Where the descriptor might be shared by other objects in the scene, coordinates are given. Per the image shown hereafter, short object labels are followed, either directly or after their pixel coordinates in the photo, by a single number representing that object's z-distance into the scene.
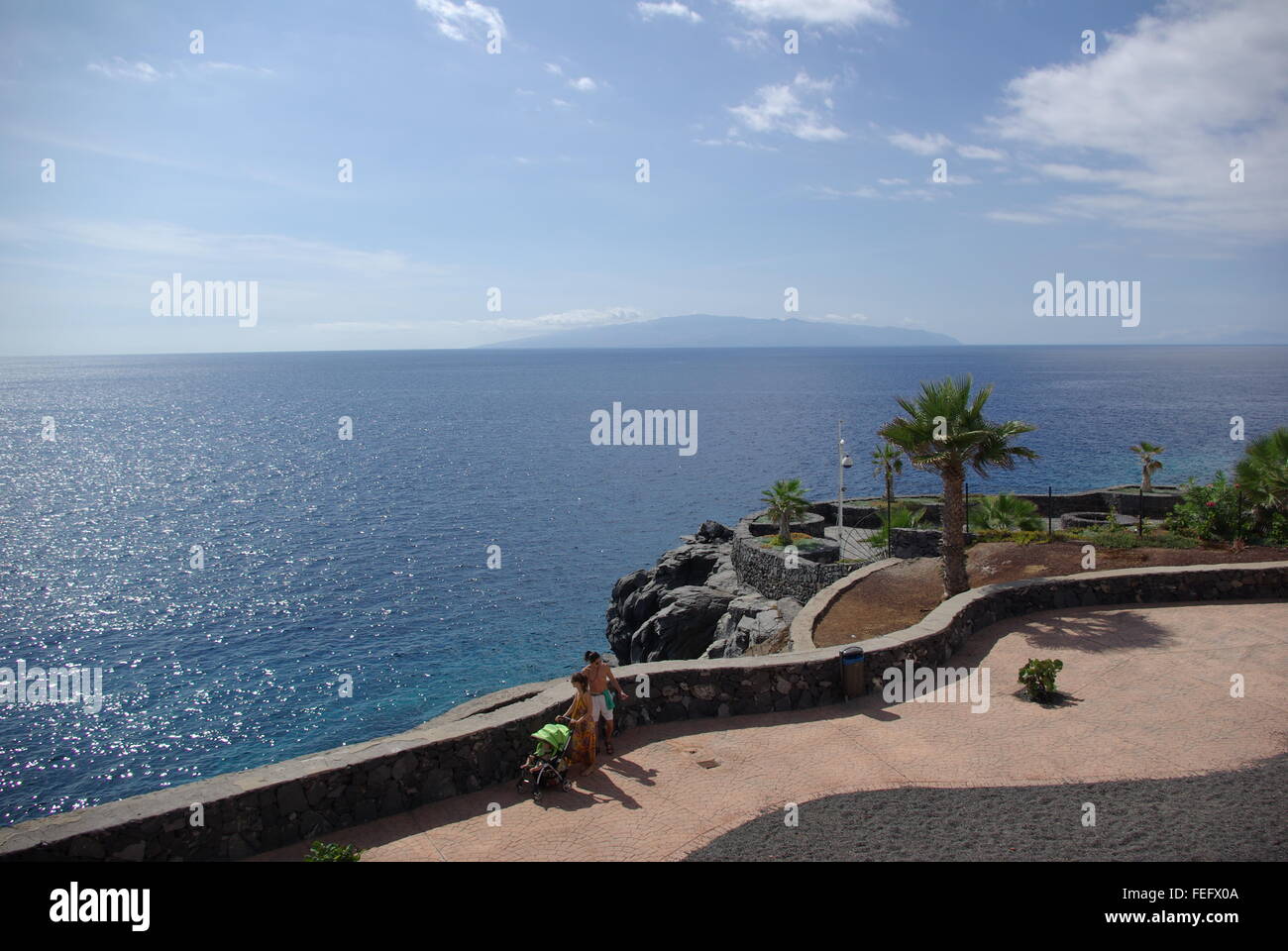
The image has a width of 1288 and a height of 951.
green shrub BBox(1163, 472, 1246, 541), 22.17
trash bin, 11.66
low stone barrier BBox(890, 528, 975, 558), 29.22
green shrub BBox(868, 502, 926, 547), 30.84
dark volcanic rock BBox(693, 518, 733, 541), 43.94
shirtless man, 9.80
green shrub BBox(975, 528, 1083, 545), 23.33
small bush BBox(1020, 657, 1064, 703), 11.72
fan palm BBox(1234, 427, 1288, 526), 21.19
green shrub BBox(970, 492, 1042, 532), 27.69
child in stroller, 9.09
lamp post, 31.20
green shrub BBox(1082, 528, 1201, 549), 21.56
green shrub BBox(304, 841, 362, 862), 7.30
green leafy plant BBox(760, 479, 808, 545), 32.44
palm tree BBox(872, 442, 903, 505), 33.59
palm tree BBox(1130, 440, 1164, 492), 36.22
